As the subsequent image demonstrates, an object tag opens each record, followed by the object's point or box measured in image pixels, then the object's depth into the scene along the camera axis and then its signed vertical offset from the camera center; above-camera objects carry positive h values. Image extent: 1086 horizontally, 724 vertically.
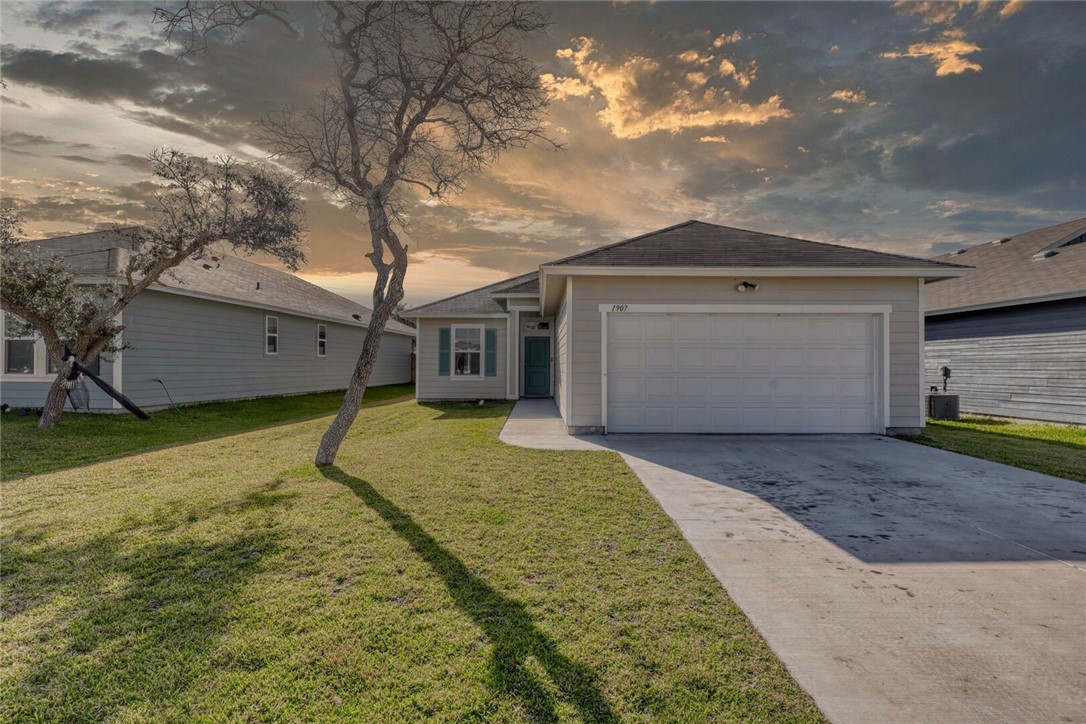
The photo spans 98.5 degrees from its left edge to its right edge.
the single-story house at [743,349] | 8.38 +0.28
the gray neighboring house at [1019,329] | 10.00 +0.85
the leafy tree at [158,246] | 8.74 +2.65
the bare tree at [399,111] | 6.57 +3.98
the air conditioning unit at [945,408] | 11.36 -1.07
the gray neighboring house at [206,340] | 10.62 +0.72
